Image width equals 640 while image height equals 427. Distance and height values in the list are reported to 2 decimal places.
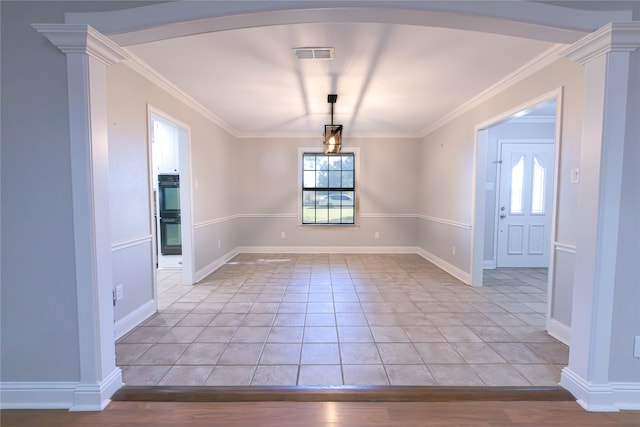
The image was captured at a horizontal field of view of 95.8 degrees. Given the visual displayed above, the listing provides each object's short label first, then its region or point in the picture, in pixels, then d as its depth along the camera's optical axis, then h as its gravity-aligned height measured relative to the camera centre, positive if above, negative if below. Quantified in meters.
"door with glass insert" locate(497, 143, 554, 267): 4.76 -0.18
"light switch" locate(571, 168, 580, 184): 2.31 +0.15
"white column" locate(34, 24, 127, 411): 1.55 -0.03
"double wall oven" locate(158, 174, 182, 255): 4.77 -0.40
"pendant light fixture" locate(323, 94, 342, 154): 3.95 +0.72
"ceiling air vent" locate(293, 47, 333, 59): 2.43 +1.19
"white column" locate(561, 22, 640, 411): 1.58 -0.03
